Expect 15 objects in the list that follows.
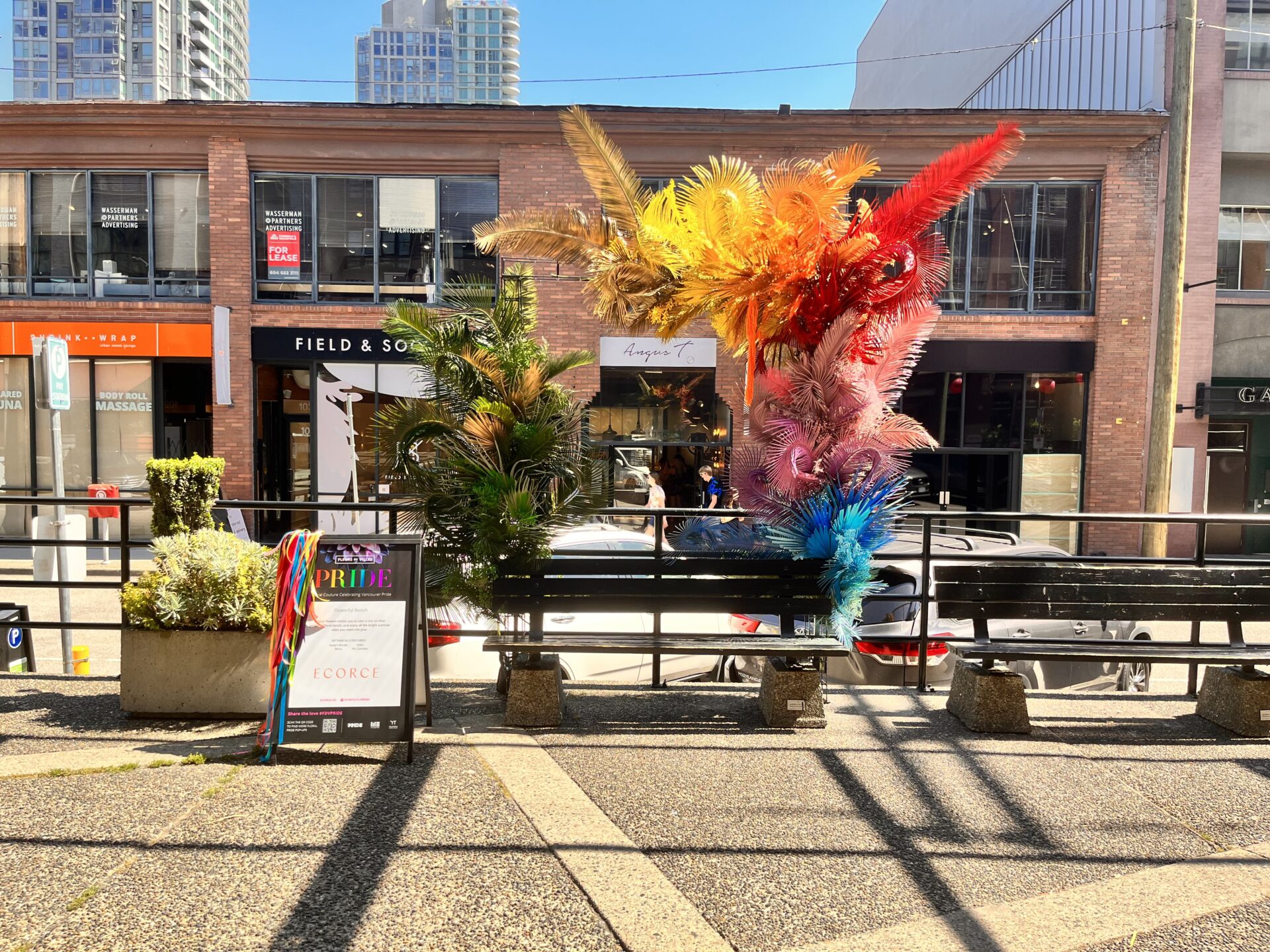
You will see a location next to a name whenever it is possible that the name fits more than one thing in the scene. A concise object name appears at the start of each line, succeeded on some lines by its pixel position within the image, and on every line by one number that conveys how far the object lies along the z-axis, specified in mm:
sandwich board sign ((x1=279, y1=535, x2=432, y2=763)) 4668
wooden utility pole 11273
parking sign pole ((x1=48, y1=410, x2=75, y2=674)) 7723
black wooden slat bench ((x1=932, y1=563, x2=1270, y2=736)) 5422
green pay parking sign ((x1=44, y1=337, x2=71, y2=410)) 9383
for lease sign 17109
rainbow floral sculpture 5520
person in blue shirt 15100
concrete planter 5316
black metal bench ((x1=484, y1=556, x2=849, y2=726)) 5402
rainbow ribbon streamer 4652
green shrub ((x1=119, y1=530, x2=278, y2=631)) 5297
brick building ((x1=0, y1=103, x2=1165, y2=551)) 16844
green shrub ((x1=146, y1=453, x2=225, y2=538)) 5914
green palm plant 5523
